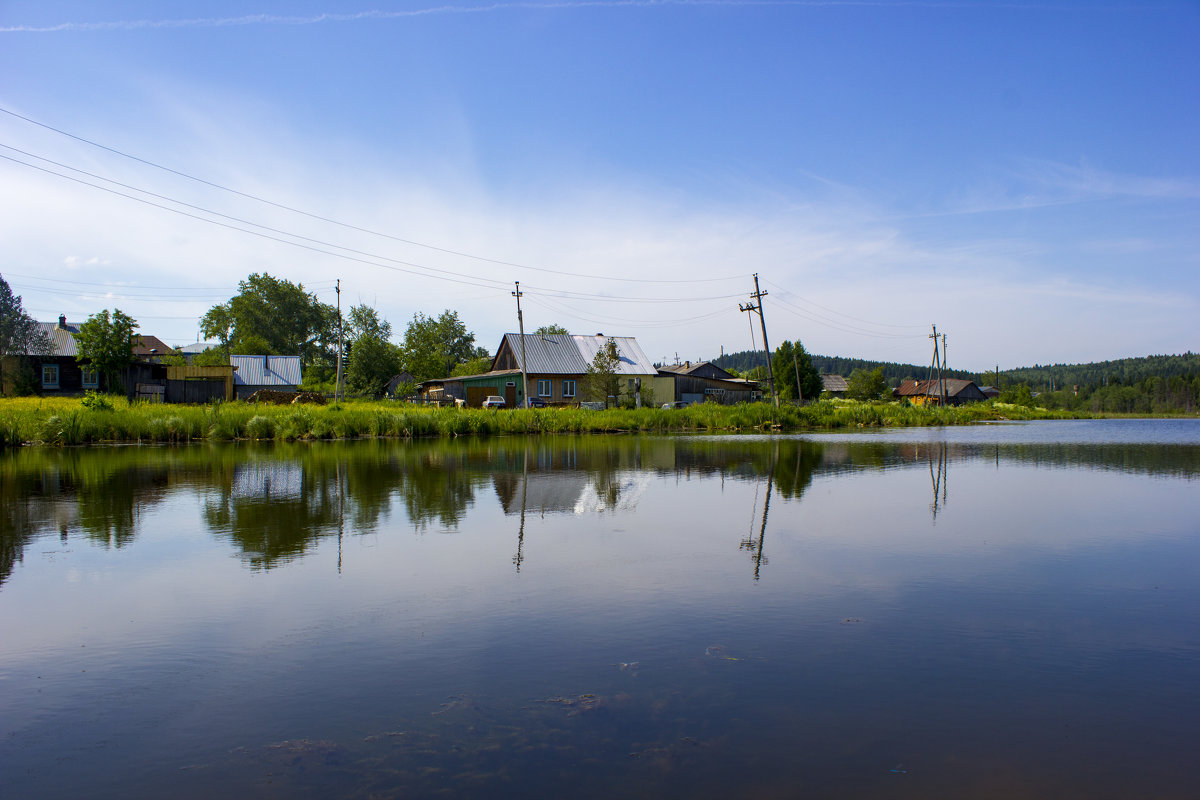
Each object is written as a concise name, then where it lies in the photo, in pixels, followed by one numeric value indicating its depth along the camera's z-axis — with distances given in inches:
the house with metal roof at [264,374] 2230.6
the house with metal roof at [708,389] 2253.9
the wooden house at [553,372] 2112.5
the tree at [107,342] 1700.3
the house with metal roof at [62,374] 1825.8
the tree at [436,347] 3100.4
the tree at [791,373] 2851.9
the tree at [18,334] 1823.3
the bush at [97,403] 1196.5
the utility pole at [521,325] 1813.5
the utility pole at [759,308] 1829.5
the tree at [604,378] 1849.2
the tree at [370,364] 2851.9
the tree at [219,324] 3740.2
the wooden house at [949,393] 3808.8
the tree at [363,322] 3912.4
